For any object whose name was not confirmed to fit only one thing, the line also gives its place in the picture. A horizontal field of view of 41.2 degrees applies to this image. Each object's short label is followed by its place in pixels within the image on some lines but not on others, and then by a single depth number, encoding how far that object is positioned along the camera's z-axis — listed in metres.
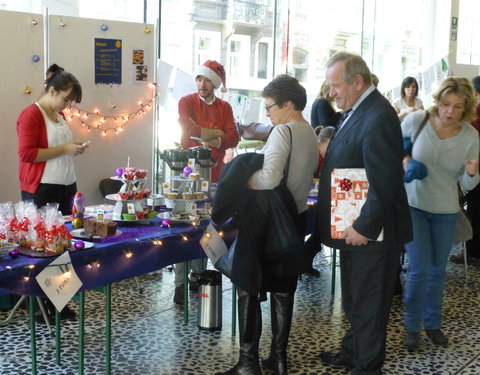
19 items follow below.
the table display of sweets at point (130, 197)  3.05
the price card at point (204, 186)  3.49
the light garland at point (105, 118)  4.83
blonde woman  3.29
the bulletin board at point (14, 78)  4.37
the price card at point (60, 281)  2.37
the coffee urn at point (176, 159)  3.52
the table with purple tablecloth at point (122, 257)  2.32
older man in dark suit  2.55
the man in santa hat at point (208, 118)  4.20
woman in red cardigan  3.53
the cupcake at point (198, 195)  3.33
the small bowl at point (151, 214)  3.15
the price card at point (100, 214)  2.90
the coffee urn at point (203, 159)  3.53
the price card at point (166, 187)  3.45
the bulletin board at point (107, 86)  4.75
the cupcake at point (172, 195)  3.32
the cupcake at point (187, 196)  3.31
